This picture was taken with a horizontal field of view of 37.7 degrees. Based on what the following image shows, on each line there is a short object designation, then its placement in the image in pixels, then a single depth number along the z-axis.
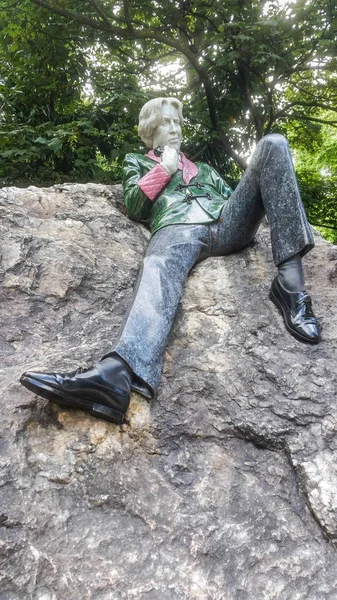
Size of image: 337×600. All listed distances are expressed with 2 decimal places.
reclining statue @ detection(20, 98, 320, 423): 1.89
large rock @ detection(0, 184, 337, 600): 1.52
